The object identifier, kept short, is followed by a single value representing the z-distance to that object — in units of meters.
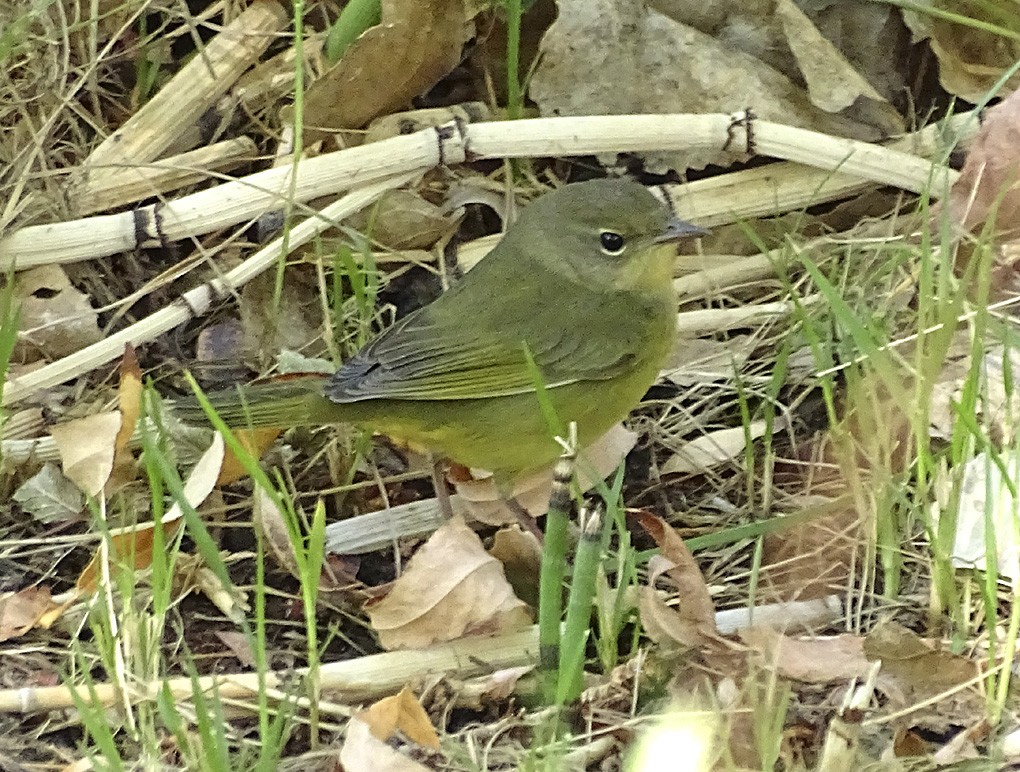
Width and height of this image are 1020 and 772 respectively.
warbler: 5.81
